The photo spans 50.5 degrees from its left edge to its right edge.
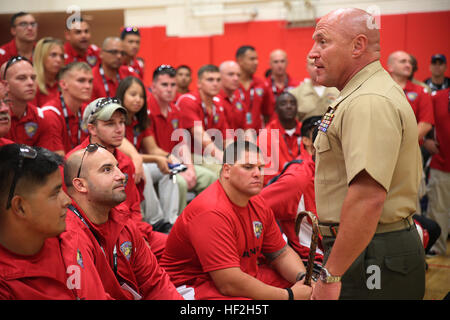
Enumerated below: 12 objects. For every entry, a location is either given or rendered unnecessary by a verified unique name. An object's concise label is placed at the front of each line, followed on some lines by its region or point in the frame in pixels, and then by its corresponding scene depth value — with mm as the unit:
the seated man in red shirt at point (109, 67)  5121
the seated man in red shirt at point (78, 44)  5742
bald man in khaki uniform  1547
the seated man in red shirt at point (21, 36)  5195
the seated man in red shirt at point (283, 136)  4719
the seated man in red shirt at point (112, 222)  2285
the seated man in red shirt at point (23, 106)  3771
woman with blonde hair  4879
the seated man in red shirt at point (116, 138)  3357
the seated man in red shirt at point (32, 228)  1593
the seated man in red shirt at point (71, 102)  4090
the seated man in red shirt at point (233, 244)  2490
